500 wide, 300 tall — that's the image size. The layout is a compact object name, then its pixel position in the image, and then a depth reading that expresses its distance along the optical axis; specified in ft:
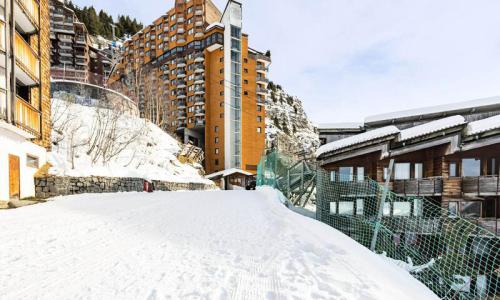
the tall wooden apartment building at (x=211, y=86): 146.00
